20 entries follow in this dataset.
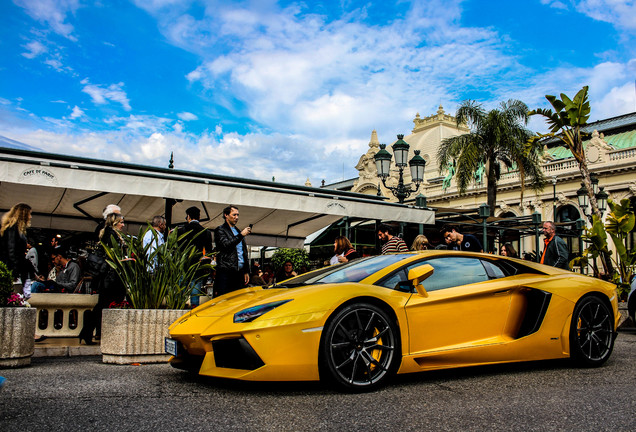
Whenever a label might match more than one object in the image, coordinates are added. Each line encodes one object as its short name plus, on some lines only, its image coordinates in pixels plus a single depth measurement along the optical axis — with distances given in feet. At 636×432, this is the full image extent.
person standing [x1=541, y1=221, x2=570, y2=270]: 26.53
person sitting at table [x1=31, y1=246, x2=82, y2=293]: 27.94
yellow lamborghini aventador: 12.56
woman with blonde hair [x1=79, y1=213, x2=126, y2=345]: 20.35
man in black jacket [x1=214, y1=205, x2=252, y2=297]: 22.79
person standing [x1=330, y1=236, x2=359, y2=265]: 26.71
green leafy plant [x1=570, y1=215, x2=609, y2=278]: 42.04
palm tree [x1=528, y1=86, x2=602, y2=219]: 56.08
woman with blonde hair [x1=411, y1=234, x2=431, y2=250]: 25.29
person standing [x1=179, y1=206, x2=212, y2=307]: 23.85
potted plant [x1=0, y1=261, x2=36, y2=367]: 16.22
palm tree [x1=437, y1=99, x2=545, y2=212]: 92.07
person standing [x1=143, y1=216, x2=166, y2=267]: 22.53
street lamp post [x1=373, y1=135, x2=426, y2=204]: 50.06
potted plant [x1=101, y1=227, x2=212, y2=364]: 17.76
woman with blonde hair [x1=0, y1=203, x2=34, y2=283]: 19.49
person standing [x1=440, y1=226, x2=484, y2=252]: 27.71
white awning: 23.52
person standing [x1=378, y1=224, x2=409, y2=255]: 26.16
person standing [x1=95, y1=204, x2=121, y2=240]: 21.09
